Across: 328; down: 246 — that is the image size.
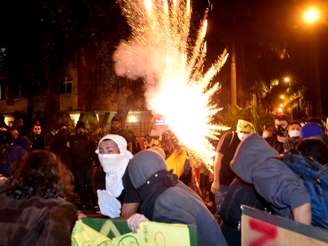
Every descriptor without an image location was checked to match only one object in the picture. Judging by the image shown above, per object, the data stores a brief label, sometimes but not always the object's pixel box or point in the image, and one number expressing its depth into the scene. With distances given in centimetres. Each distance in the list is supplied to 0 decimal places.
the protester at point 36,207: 337
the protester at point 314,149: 406
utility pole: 1822
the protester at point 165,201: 347
